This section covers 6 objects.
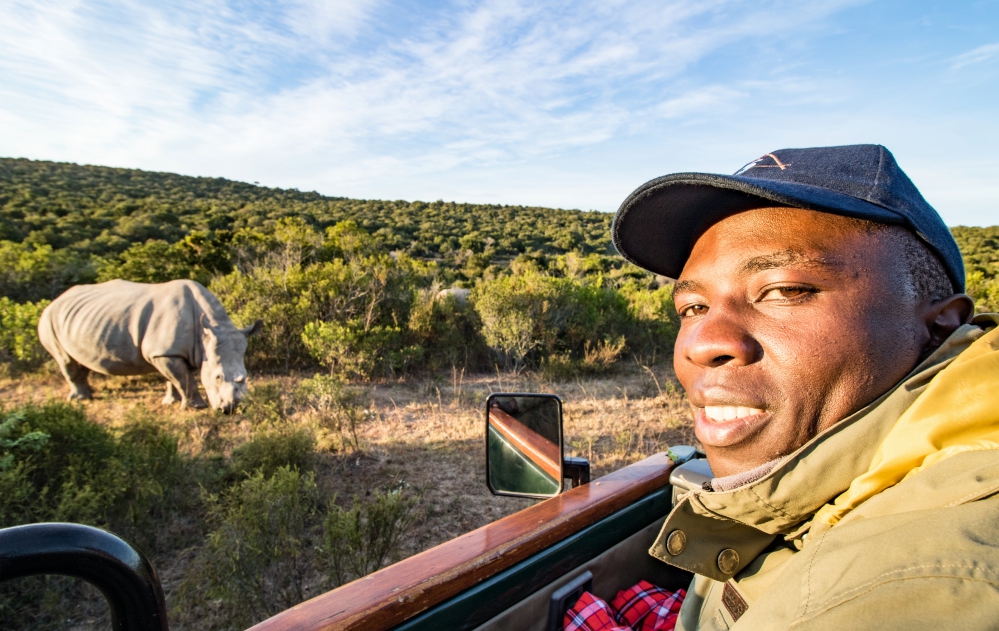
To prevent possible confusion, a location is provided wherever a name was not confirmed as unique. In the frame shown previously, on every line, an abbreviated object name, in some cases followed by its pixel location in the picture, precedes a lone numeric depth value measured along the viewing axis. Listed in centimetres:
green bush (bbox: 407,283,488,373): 974
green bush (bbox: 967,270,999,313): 991
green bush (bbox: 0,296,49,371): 880
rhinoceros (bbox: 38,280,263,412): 702
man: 66
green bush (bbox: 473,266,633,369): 936
